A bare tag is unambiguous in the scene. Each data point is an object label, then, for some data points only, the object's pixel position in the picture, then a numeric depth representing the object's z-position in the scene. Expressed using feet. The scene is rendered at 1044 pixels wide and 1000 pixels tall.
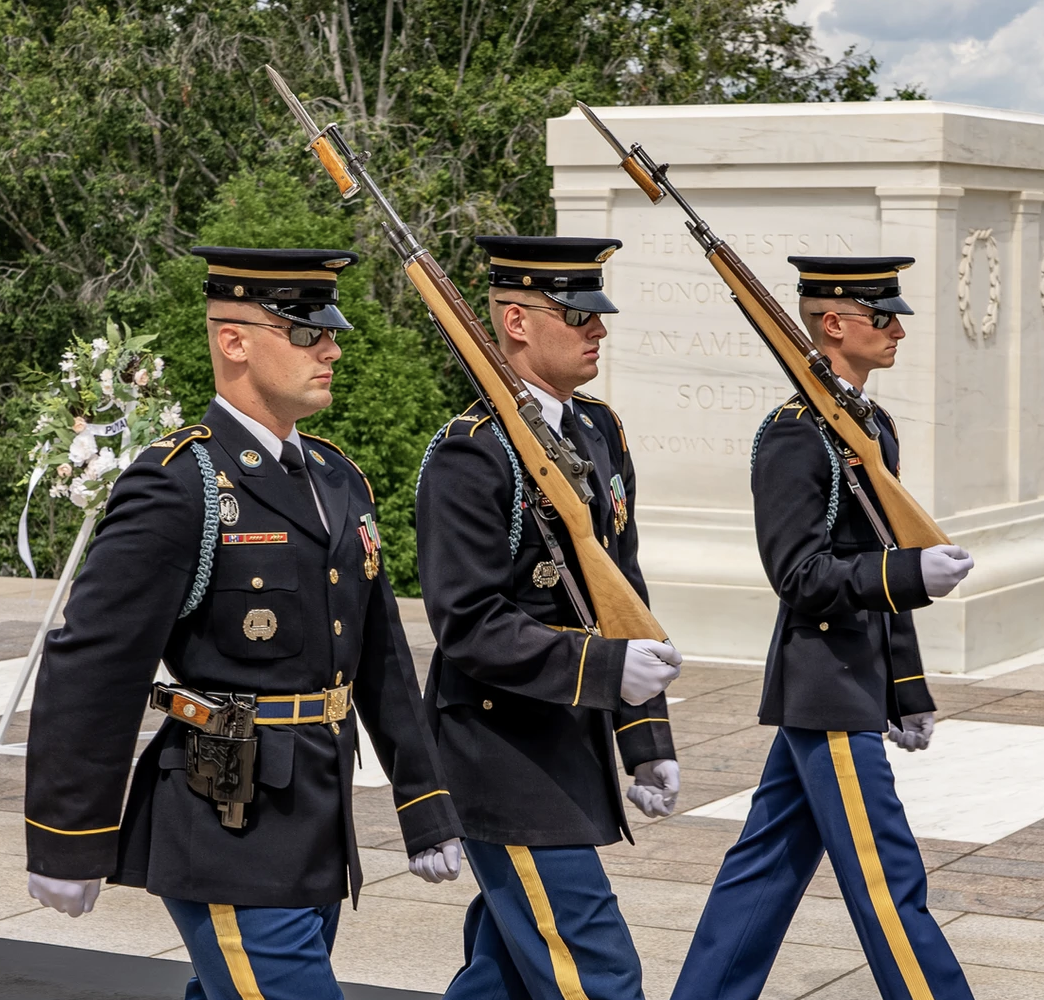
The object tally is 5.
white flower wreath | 43.51
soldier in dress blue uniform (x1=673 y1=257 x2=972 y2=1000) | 23.89
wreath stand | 42.44
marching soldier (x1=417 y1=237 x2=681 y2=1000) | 20.51
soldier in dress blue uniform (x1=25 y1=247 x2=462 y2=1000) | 18.06
